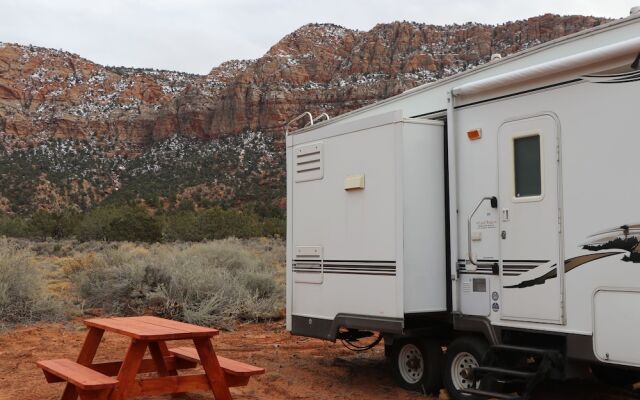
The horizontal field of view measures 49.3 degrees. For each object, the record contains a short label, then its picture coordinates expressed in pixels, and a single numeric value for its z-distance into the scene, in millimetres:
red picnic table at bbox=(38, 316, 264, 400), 5602
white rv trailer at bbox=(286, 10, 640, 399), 5180
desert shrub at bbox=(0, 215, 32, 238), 33188
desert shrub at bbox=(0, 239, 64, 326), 11531
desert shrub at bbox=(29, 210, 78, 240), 34344
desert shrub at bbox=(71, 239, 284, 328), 12281
